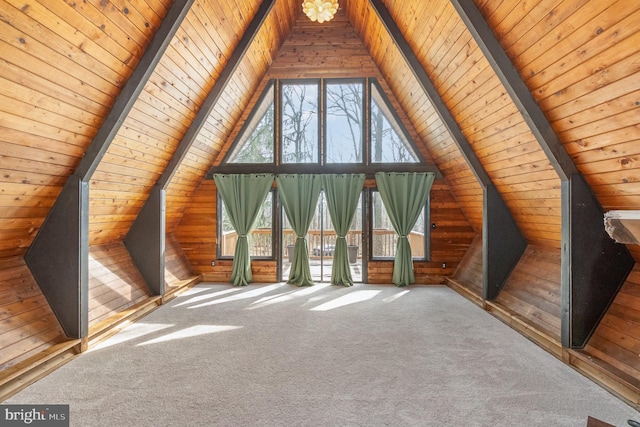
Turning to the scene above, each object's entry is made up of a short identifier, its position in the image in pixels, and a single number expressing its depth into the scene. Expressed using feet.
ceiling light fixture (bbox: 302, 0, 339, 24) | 10.59
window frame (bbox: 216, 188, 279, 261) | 18.56
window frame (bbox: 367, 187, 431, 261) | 18.26
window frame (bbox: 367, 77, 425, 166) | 17.65
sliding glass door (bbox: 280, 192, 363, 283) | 23.26
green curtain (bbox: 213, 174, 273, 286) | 17.78
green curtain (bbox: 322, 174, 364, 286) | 17.65
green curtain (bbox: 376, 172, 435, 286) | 17.39
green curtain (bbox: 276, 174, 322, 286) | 17.72
